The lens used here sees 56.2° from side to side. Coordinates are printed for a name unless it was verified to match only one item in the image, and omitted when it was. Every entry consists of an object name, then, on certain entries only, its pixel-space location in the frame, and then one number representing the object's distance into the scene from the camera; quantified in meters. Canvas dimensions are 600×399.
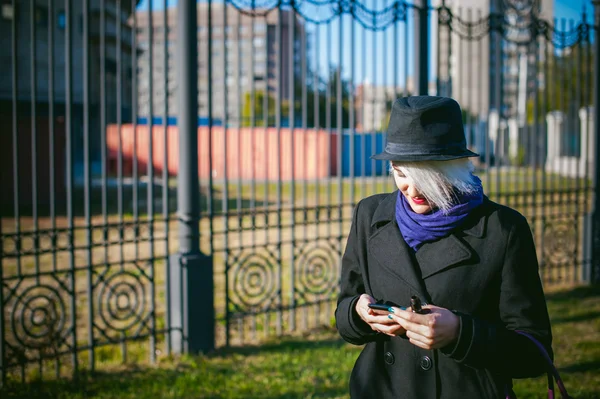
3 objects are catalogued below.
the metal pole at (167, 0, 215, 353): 4.97
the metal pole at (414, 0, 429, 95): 6.12
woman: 1.89
